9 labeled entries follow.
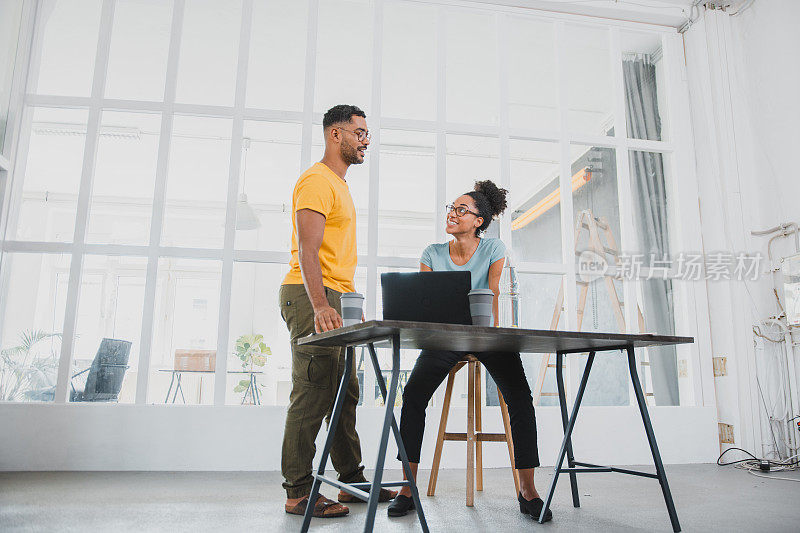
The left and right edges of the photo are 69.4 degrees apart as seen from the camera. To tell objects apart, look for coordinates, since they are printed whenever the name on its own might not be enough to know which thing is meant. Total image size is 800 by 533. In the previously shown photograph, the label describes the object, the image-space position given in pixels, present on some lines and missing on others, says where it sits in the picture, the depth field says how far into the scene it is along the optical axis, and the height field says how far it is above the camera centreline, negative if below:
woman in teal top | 2.10 -0.11
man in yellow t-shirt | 2.05 +0.21
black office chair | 3.03 -0.08
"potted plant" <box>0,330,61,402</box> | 2.97 -0.05
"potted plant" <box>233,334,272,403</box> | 3.18 +0.05
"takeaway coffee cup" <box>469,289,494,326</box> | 1.78 +0.17
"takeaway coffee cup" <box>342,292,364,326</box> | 1.71 +0.16
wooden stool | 2.37 -0.28
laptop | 2.01 +0.23
